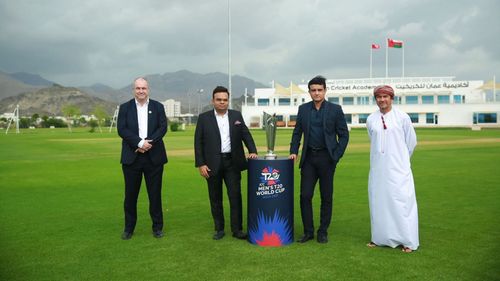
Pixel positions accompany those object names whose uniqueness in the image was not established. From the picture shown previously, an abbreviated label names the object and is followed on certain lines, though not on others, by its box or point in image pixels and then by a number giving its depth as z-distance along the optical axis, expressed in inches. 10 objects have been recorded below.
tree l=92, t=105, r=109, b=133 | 3693.4
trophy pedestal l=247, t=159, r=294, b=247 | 242.1
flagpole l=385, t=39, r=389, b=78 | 3150.8
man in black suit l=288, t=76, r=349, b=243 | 247.1
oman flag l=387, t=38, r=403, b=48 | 2930.6
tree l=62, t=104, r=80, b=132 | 3563.0
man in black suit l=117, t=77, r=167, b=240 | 262.8
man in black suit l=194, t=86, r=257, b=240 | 260.7
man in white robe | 235.5
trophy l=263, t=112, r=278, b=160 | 256.2
